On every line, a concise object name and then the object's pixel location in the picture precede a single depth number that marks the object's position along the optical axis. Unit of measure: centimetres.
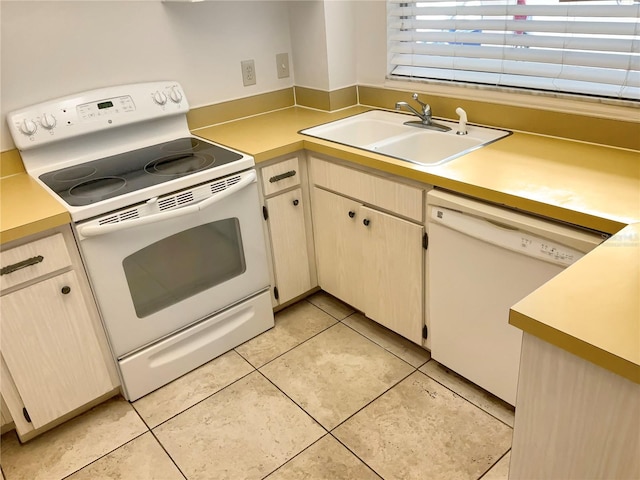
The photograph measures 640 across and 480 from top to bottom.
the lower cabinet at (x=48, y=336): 169
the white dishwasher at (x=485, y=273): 149
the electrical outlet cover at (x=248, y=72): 259
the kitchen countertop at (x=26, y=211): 162
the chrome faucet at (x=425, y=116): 222
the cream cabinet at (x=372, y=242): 195
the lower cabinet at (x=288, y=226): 224
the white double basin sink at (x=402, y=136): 211
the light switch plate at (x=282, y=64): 269
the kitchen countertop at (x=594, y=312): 89
